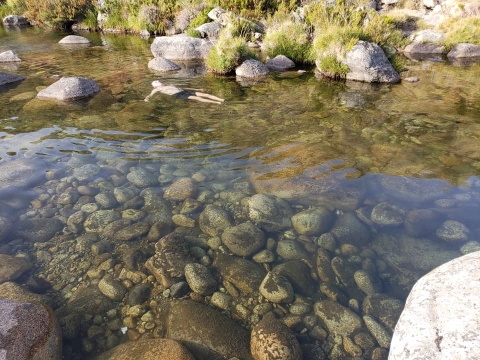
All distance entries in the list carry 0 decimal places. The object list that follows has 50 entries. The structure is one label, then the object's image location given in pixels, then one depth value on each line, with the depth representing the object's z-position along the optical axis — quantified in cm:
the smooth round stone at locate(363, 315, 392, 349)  320
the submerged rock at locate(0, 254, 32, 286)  379
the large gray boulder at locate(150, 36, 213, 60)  1436
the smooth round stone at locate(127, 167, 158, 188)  549
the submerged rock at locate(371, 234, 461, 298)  387
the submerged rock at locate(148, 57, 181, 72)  1252
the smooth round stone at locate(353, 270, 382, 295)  376
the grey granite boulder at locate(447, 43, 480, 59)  1522
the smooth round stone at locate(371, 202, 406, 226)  465
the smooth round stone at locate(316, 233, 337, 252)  432
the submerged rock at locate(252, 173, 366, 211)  504
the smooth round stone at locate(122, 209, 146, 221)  481
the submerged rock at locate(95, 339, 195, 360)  287
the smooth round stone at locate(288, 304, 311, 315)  354
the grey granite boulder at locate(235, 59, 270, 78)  1188
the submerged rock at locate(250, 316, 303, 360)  303
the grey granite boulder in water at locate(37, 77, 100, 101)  910
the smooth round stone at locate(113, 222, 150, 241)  448
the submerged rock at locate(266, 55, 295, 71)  1293
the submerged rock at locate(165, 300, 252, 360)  310
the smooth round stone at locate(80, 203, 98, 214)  491
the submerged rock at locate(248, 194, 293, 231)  470
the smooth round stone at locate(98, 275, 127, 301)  368
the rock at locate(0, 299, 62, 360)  264
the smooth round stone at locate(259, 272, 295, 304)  366
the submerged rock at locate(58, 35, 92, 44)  1820
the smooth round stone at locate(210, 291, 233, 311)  360
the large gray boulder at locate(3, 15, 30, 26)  2573
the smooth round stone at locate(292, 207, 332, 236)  454
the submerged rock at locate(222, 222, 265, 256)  429
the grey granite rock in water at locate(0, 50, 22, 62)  1380
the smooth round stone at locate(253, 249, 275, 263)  416
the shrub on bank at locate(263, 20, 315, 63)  1335
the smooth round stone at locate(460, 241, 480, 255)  409
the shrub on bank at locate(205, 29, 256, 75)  1189
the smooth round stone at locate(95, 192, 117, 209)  504
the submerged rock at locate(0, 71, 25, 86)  1064
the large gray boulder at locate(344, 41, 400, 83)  1112
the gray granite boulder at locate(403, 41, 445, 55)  1595
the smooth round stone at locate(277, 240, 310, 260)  420
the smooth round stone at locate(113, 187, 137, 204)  517
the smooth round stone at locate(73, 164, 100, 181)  562
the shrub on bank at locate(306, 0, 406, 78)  1156
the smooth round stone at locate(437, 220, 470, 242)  432
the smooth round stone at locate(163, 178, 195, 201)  521
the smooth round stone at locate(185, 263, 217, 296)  376
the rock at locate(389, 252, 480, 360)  220
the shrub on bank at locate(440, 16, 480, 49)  1587
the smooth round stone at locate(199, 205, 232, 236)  461
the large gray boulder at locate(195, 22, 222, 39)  1702
